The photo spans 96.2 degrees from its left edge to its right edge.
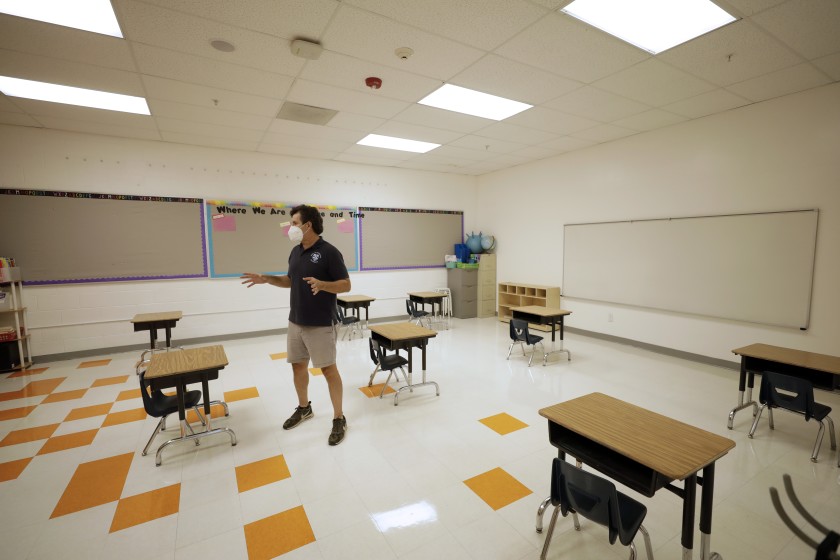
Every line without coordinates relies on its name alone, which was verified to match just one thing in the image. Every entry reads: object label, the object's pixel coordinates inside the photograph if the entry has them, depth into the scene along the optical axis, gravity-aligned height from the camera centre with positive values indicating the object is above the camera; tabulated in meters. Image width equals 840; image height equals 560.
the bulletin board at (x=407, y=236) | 7.55 +0.22
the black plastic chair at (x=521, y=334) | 4.85 -1.13
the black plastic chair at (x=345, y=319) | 6.14 -1.17
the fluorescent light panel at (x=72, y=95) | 3.78 +1.63
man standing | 2.88 -0.39
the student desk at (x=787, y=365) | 2.82 -0.95
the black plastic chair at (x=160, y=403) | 2.68 -1.17
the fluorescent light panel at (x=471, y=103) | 4.05 +1.64
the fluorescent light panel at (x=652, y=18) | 2.62 +1.66
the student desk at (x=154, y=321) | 4.75 -0.93
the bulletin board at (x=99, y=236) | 5.04 +0.18
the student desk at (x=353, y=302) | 6.29 -0.91
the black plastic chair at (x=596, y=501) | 1.51 -1.09
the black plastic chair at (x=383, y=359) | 3.75 -1.16
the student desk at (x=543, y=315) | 5.12 -0.96
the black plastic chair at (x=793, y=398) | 2.70 -1.14
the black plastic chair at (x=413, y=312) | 6.75 -1.17
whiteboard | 4.16 -0.24
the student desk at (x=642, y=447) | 1.61 -0.90
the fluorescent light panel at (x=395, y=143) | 5.73 +1.65
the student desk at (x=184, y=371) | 2.68 -0.88
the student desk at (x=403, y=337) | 3.74 -0.90
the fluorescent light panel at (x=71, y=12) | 2.54 +1.63
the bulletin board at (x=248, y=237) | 6.19 +0.18
